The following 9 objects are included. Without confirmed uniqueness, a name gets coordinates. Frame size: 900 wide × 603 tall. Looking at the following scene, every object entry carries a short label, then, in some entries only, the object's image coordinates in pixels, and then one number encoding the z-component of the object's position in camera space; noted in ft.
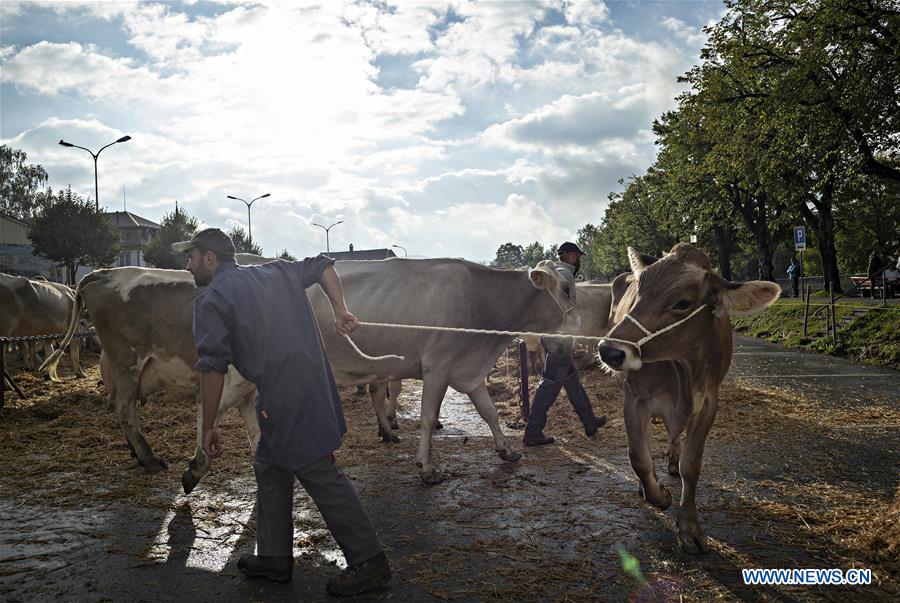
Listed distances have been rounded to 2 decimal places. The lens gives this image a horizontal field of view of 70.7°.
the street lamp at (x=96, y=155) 121.93
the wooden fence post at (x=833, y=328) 51.39
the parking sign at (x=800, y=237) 73.26
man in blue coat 12.63
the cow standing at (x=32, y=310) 44.78
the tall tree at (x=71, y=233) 143.13
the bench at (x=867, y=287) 79.83
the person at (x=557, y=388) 24.32
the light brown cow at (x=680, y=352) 14.30
